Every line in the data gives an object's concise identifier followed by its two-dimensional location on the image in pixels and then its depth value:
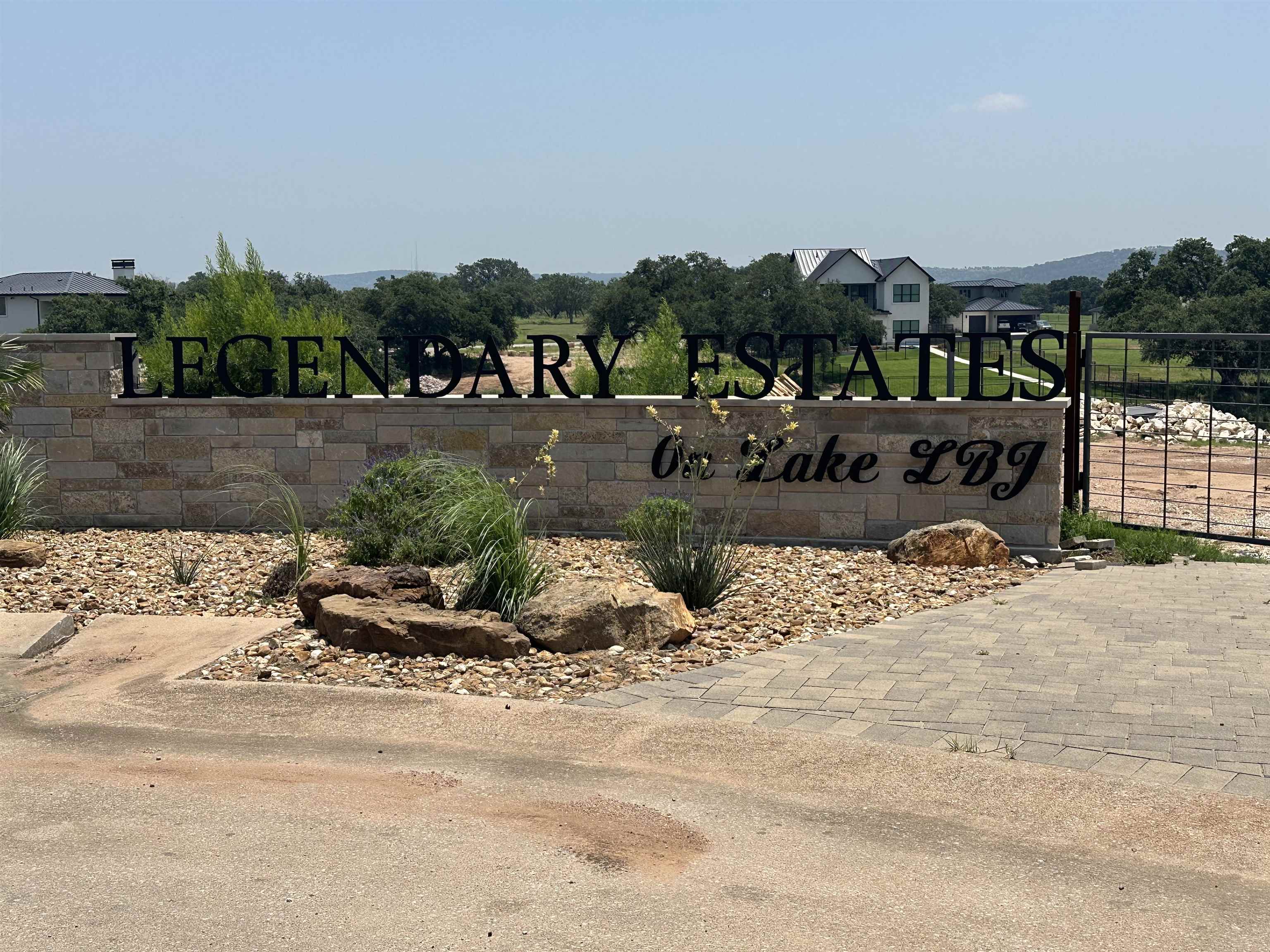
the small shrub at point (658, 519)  12.42
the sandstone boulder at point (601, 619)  9.62
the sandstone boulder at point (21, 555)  12.51
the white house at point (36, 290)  105.56
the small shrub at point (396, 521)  11.39
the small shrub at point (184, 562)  12.14
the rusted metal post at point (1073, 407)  14.89
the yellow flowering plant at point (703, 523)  11.16
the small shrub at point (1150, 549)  14.11
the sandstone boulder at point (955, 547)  13.27
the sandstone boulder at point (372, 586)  10.16
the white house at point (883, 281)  96.31
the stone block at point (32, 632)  9.73
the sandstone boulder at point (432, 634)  9.47
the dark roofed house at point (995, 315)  109.25
